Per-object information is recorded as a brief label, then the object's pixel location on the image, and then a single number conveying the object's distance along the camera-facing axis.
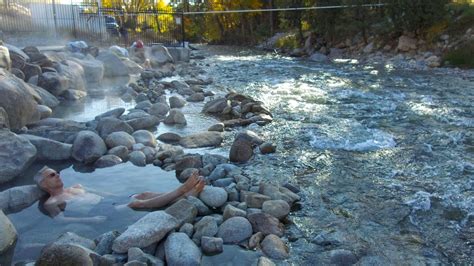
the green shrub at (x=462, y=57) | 19.08
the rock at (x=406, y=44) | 23.02
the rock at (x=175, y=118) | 11.21
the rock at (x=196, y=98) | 14.53
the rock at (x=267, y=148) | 8.56
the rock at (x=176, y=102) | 13.40
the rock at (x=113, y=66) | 19.20
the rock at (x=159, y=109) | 11.86
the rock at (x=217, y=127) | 10.33
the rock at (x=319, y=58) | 26.43
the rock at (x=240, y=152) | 8.08
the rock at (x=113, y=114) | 10.56
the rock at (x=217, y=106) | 12.51
